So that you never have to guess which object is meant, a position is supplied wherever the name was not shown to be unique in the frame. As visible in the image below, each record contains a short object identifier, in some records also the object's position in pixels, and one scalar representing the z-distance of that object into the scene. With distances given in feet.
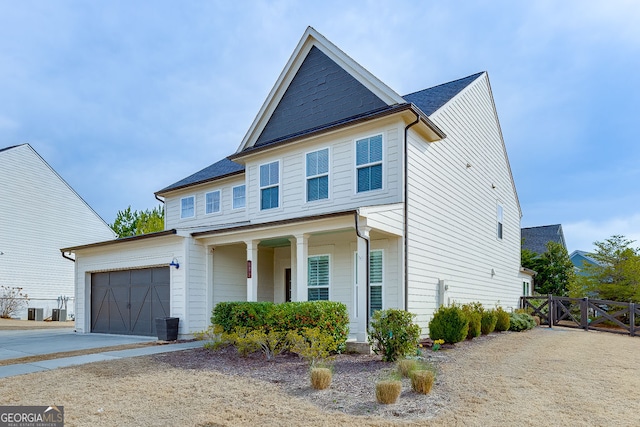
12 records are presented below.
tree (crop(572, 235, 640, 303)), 68.90
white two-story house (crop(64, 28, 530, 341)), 38.50
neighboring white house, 90.07
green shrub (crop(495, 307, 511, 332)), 51.00
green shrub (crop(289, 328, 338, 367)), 28.59
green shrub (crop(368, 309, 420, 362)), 29.48
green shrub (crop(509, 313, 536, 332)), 53.72
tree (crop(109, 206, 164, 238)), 131.44
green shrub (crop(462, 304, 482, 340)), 41.70
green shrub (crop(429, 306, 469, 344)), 37.60
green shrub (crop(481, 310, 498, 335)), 46.54
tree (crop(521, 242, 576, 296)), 89.82
